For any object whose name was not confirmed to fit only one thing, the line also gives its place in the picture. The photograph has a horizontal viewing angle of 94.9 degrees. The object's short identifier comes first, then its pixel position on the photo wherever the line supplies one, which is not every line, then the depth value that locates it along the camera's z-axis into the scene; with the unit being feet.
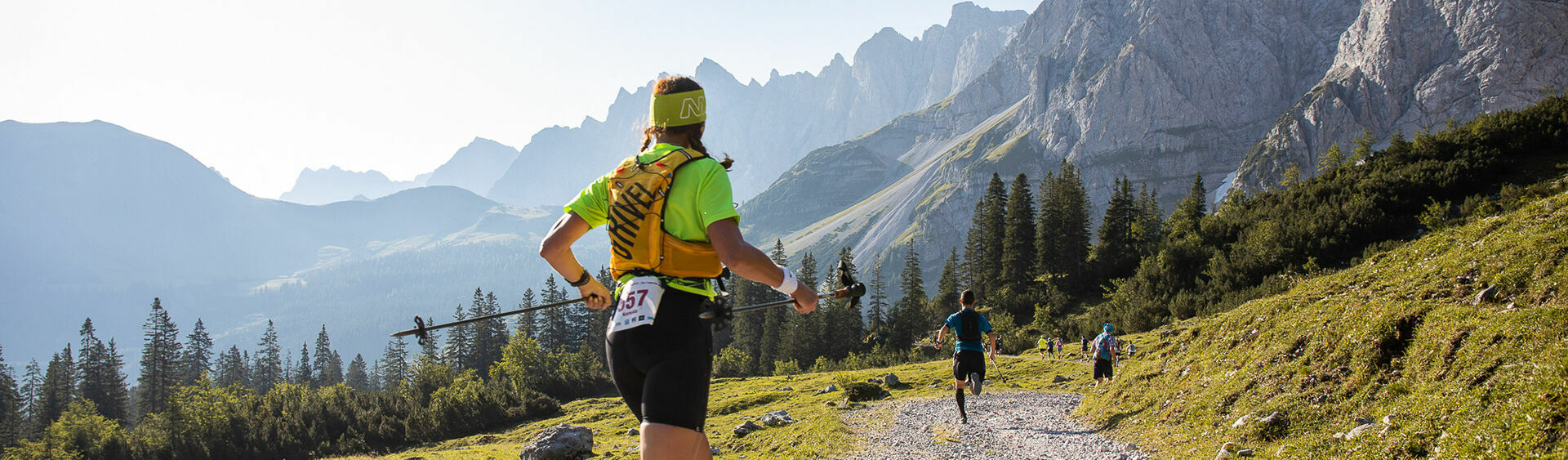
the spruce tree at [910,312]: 288.51
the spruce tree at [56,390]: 309.63
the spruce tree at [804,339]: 284.41
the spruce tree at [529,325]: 346.54
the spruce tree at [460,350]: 353.10
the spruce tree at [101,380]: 317.22
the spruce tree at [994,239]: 302.45
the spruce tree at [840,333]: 289.53
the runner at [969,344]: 50.37
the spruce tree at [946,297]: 296.10
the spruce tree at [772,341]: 292.81
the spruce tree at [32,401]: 305.53
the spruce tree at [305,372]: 415.97
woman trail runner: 13.12
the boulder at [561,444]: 53.98
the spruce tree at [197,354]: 369.30
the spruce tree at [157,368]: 315.17
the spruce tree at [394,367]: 404.04
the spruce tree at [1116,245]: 252.42
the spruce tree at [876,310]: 324.19
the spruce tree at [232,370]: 401.08
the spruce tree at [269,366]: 405.59
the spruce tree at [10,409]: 280.31
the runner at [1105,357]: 72.08
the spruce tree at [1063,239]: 265.95
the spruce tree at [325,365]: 424.46
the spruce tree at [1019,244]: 281.54
